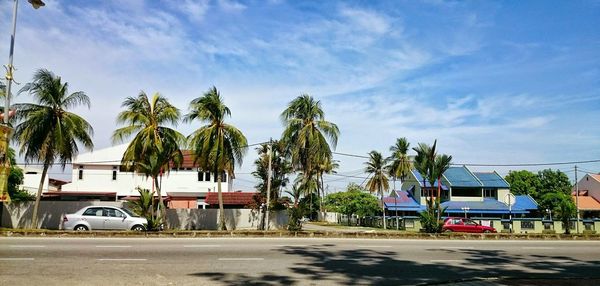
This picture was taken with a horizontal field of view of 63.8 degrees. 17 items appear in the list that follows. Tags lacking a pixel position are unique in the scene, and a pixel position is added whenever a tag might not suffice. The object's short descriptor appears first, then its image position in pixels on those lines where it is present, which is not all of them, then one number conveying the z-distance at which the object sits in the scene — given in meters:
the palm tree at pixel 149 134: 29.58
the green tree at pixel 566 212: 26.33
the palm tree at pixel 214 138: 29.52
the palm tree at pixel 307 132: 32.16
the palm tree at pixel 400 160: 57.94
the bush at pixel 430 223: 24.86
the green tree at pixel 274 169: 49.62
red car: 34.44
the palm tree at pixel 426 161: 30.34
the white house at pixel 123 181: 46.88
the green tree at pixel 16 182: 39.15
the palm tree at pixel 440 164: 30.58
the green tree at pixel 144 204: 25.69
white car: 23.16
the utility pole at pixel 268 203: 30.45
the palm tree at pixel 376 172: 61.30
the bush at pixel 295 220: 26.09
